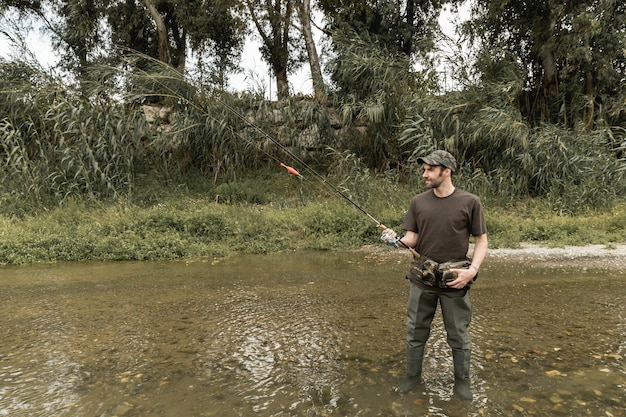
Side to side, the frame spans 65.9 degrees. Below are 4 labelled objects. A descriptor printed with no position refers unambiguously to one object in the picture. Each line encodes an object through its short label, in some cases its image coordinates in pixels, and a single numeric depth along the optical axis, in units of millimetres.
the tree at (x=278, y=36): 14719
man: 2977
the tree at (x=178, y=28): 14859
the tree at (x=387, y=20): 14141
